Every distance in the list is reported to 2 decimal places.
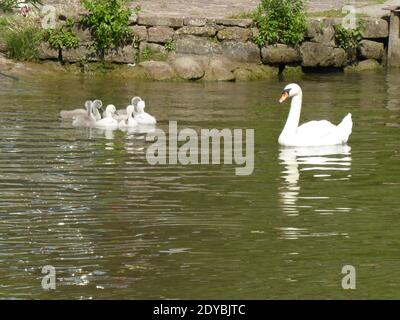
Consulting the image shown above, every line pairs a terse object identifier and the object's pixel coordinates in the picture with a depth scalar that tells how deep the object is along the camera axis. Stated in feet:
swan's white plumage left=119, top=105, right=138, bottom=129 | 61.93
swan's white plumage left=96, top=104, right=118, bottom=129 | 61.93
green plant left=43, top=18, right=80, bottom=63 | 80.69
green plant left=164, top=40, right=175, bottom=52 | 82.33
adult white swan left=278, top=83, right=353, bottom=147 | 56.49
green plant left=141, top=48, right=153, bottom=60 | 82.17
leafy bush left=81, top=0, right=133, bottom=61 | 80.53
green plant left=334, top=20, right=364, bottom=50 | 84.12
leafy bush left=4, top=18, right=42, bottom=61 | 80.28
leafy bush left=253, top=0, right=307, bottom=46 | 82.48
